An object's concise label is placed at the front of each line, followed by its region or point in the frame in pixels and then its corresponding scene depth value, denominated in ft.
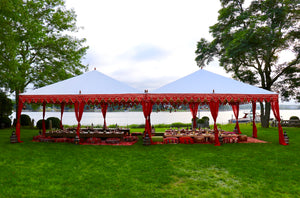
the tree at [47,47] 53.78
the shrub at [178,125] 86.60
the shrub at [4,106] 72.64
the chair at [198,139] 39.56
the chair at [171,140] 39.63
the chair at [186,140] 39.75
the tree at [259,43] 64.28
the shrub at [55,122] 70.95
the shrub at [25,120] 74.18
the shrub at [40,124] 69.51
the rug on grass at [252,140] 41.44
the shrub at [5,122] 68.80
